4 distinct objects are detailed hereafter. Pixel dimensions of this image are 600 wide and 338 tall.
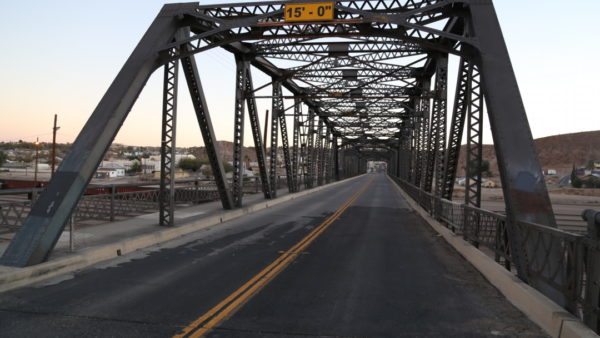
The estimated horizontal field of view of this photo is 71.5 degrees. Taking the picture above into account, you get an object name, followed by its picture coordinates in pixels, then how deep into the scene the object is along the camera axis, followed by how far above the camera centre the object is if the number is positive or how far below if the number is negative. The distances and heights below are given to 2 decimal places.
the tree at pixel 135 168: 120.44 -2.52
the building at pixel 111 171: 98.47 -3.16
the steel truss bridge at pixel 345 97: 6.89 +1.62
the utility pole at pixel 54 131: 40.06 +2.67
